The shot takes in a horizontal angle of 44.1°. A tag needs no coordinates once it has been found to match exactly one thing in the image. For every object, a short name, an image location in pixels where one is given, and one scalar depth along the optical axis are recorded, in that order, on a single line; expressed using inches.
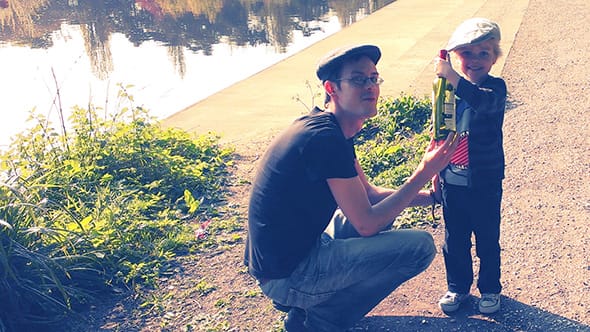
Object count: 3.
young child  140.6
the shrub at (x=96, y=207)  163.2
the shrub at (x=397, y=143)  220.8
